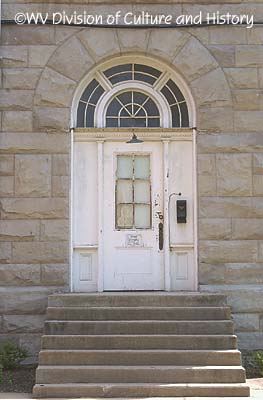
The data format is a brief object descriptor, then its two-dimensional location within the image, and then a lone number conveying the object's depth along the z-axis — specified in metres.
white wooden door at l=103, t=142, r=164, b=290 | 8.05
